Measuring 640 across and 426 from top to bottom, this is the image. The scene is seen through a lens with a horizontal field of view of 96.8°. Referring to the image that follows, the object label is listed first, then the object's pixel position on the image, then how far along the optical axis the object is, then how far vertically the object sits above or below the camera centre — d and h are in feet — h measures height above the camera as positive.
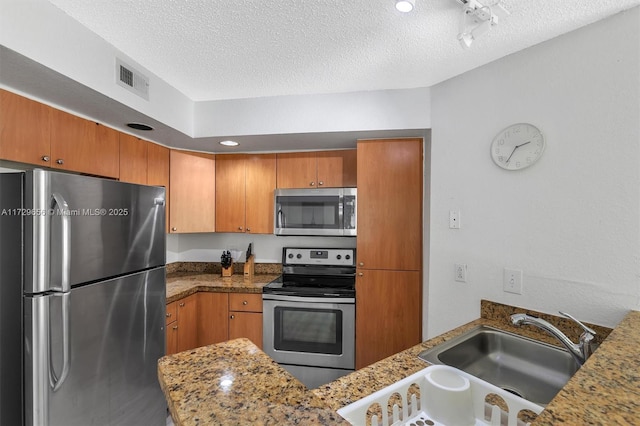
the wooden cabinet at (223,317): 7.97 -3.02
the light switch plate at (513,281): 4.99 -1.25
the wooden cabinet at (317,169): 8.56 +1.27
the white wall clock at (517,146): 4.84 +1.14
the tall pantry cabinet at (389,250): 7.30 -1.02
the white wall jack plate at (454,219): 5.91 -0.18
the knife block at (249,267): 9.37 -1.87
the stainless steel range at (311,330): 7.53 -3.24
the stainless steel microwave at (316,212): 8.14 -0.04
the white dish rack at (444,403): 2.89 -2.06
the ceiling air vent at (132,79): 5.23 +2.54
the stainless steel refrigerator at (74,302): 3.88 -1.41
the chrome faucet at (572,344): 3.51 -1.61
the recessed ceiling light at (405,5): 3.87 +2.85
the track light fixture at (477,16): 3.88 +2.78
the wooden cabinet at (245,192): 9.00 +0.59
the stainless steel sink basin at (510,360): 4.05 -2.29
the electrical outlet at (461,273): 5.76 -1.27
